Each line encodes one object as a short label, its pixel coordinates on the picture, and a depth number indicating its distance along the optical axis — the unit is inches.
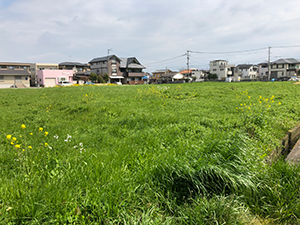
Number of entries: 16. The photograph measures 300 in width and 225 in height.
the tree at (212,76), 2871.6
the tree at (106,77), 2197.3
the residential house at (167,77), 2978.1
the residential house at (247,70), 2933.1
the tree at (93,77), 2070.7
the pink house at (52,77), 1982.0
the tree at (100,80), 2096.2
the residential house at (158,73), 3324.3
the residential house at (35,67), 2254.9
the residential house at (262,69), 2989.7
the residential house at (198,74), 3148.1
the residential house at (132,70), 2469.5
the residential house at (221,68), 2871.6
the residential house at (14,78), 1914.1
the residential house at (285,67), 2632.9
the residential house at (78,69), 2241.6
